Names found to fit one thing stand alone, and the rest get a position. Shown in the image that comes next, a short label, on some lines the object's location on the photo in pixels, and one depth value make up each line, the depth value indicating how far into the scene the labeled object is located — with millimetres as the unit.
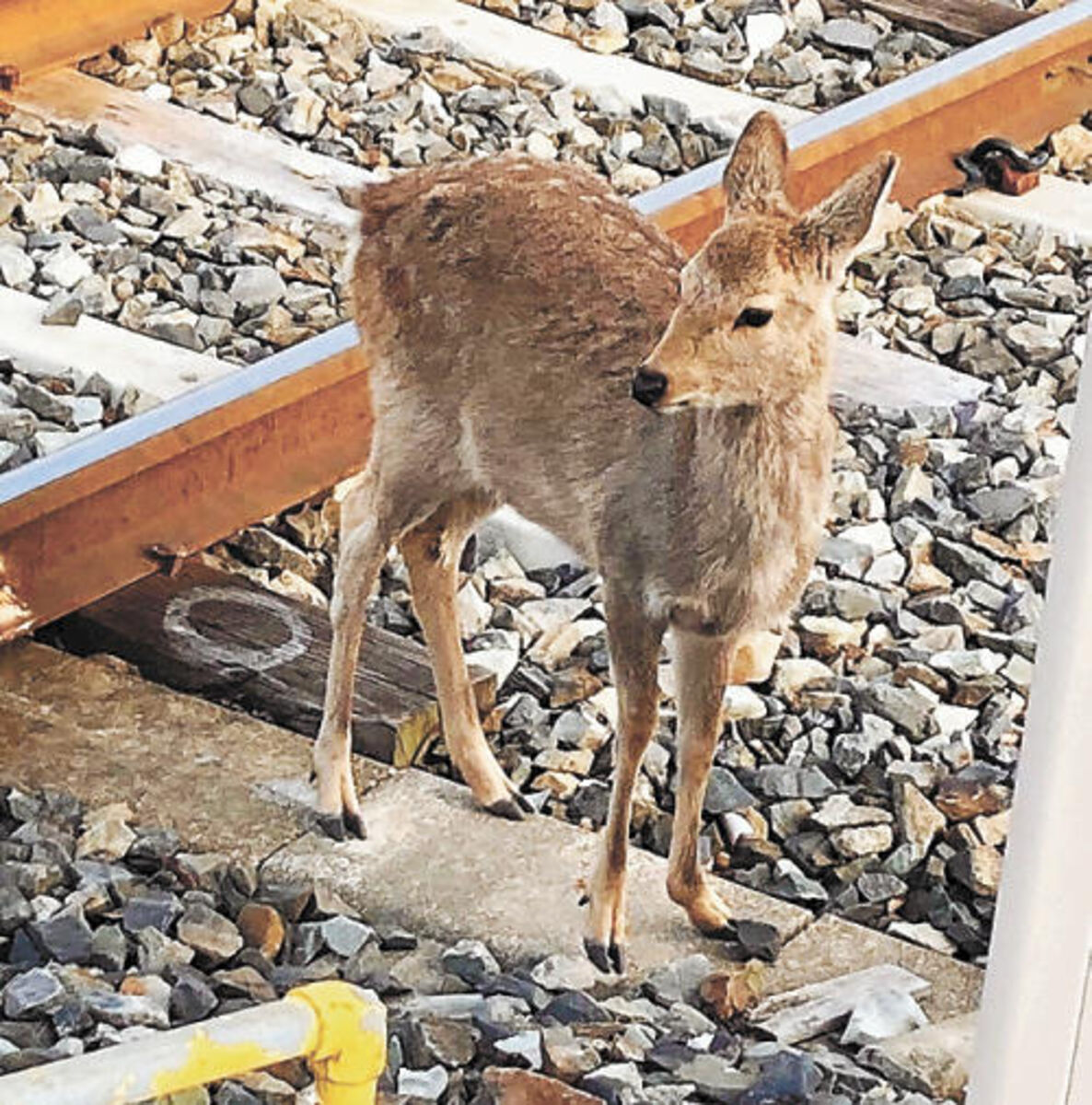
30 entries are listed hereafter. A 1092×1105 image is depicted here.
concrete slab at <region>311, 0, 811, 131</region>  5992
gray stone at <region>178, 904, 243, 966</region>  3488
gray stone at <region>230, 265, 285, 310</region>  5137
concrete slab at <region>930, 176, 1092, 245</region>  5598
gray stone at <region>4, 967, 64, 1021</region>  3332
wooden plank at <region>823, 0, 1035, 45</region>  6250
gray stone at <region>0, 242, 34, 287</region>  5156
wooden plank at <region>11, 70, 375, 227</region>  5555
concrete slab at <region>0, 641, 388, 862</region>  3855
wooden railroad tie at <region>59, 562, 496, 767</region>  3996
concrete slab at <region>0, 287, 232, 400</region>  4836
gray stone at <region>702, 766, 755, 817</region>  3891
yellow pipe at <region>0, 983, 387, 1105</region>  1940
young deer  2973
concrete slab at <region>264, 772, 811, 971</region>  3623
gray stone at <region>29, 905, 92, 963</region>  3465
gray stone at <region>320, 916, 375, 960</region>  3543
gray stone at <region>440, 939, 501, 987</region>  3508
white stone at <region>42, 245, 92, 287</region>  5137
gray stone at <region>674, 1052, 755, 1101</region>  3277
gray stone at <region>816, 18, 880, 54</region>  6293
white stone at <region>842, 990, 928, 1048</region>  3426
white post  1605
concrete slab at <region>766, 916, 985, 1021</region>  3537
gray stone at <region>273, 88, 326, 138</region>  5816
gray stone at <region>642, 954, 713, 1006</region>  3492
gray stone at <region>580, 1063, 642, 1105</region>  3244
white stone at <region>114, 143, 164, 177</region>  5535
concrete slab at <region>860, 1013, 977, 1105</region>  3332
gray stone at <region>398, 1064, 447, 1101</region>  3242
